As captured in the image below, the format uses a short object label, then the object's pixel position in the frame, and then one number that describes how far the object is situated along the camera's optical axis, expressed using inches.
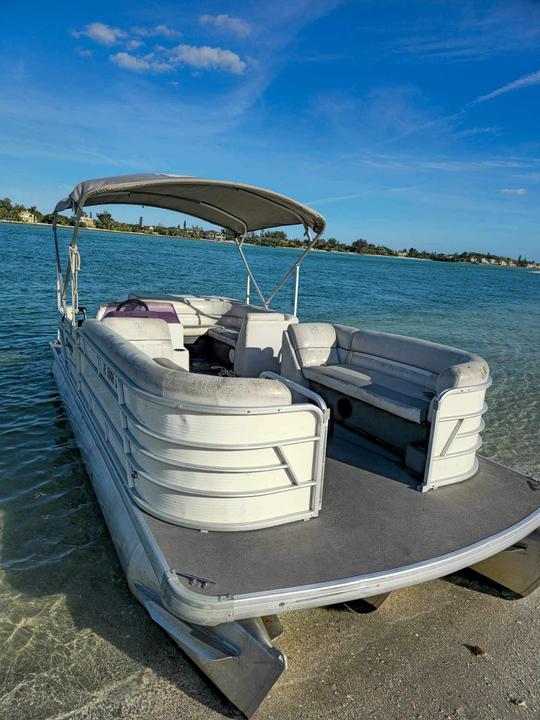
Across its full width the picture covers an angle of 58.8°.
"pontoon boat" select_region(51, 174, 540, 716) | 97.3
